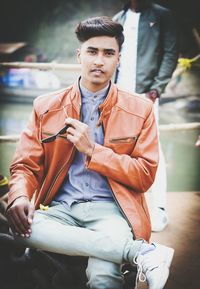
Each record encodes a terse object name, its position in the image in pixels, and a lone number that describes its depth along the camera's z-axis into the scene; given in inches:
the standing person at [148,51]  149.2
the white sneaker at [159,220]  138.3
